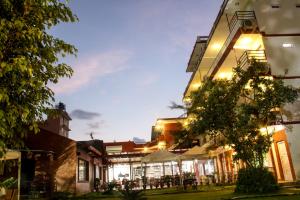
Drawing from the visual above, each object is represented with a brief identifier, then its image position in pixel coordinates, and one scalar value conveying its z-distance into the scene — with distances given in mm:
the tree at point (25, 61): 3902
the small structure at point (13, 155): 8633
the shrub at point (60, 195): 12419
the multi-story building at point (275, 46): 12528
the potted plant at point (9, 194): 7776
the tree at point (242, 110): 9394
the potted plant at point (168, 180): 19004
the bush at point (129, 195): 7523
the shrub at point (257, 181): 9073
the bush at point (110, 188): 15975
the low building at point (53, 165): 14210
